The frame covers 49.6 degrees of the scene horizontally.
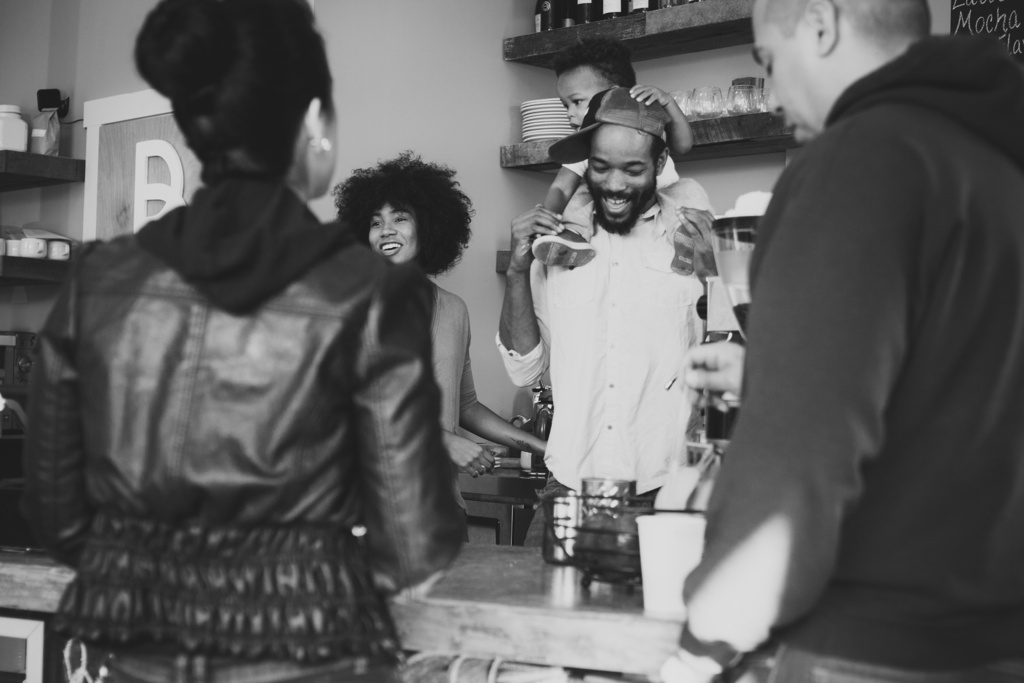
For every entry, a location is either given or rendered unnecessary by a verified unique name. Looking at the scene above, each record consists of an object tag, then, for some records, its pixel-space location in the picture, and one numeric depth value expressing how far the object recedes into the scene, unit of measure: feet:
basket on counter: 5.78
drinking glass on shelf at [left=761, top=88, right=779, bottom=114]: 13.56
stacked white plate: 15.51
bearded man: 9.55
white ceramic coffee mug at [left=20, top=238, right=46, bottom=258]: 15.75
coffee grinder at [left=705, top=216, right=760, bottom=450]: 5.49
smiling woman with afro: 11.24
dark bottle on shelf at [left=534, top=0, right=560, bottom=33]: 15.97
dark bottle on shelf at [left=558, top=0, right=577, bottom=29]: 15.90
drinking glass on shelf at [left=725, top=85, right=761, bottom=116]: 13.78
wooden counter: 5.29
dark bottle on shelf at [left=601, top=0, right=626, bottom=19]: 15.29
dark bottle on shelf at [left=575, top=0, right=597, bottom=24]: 15.66
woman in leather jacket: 4.11
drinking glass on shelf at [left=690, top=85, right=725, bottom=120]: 14.06
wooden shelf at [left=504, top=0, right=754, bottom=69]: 14.29
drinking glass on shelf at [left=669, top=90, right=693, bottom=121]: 14.16
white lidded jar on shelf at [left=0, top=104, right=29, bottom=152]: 16.11
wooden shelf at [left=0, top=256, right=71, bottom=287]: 15.67
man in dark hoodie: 3.56
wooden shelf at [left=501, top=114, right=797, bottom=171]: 13.61
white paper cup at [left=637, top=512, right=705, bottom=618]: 5.18
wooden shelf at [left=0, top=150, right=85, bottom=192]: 15.85
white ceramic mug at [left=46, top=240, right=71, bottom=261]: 16.08
